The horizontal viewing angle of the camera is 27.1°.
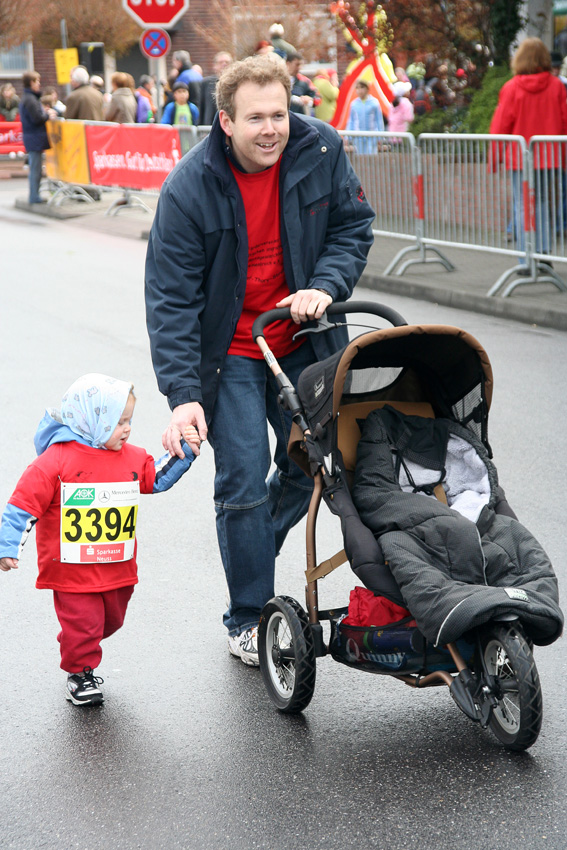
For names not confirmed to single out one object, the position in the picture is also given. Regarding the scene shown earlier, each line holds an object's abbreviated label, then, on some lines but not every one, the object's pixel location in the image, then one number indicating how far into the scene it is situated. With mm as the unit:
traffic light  42062
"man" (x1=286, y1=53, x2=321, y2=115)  15351
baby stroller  3234
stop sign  19672
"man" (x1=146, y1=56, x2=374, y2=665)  3775
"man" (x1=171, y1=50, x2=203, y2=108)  18750
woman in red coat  11453
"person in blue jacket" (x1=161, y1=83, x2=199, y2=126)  19109
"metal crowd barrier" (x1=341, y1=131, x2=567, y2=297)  10445
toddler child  3762
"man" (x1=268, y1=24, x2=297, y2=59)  17059
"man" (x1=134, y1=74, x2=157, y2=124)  24308
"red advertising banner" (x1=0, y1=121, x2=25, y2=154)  30969
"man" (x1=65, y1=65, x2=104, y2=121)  19938
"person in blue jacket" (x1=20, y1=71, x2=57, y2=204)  19969
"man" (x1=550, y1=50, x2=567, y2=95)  17375
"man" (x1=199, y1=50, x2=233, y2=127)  16619
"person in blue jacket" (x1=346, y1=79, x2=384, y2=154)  19094
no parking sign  19422
